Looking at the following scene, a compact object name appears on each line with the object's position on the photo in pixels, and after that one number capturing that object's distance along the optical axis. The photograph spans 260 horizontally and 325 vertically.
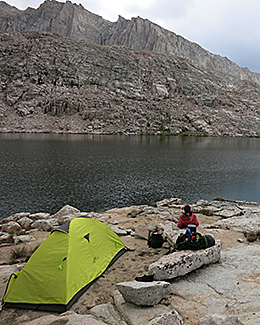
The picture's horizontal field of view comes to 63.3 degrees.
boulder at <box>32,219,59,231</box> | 14.94
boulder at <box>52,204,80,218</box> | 18.25
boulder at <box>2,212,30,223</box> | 17.70
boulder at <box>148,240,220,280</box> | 6.73
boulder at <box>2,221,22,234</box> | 14.52
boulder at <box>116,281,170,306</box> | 5.68
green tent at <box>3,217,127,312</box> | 6.75
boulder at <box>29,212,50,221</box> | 17.97
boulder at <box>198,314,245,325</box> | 4.24
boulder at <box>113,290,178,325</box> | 5.23
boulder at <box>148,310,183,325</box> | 4.48
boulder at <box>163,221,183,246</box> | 9.76
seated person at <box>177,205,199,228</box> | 10.62
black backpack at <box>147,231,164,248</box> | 10.30
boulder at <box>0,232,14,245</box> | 12.25
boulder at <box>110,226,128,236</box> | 12.73
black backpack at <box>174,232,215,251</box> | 7.69
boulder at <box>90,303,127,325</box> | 5.30
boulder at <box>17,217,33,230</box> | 16.09
